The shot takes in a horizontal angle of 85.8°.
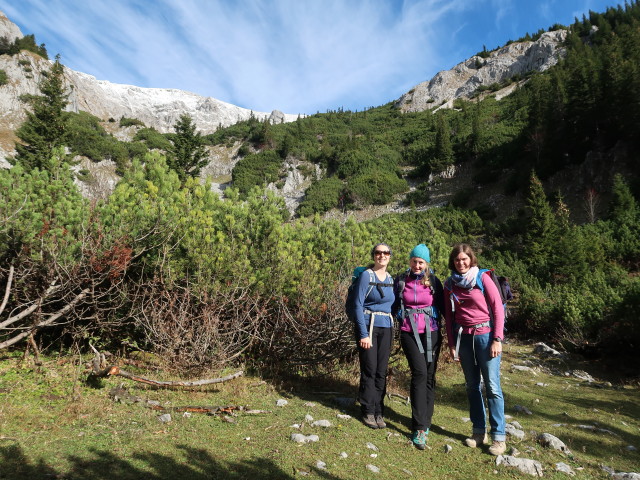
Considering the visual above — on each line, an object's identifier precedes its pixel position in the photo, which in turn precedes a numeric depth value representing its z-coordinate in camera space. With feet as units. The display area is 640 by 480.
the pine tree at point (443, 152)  157.28
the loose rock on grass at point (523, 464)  9.56
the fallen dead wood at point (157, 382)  13.75
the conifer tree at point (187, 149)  94.32
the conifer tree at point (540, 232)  62.55
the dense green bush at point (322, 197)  168.14
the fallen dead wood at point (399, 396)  16.47
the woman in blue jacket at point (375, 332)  12.28
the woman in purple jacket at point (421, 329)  11.51
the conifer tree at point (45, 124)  78.54
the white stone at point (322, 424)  11.93
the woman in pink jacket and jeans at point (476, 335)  10.91
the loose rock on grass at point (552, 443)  11.35
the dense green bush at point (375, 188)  160.04
